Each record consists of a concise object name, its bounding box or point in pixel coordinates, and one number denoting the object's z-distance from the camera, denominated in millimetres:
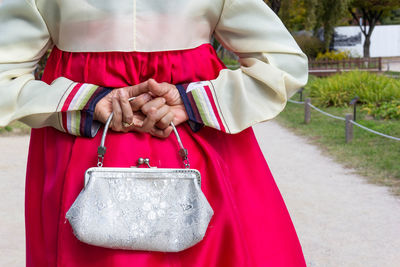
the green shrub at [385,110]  10351
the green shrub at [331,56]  24466
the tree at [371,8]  26594
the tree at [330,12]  22844
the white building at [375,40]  32969
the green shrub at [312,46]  27016
